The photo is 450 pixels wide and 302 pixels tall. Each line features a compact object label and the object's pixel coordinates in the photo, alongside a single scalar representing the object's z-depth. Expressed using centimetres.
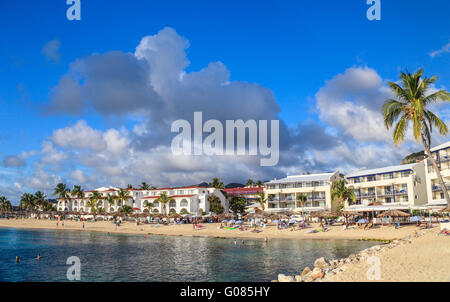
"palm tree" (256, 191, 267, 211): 7612
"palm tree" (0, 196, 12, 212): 13975
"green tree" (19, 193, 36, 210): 12962
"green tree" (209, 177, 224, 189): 9192
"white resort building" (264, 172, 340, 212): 7069
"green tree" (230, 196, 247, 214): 7850
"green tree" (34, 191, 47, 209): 12938
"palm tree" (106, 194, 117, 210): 9302
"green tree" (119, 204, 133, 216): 8272
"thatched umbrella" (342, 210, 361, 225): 5178
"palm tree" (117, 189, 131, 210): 9169
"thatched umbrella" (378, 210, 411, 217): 4398
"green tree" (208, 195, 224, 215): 7894
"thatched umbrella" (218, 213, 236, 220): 6988
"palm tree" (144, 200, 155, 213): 8591
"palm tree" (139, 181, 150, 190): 11206
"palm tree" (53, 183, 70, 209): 11538
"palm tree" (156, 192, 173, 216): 8101
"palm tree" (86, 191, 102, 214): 9951
